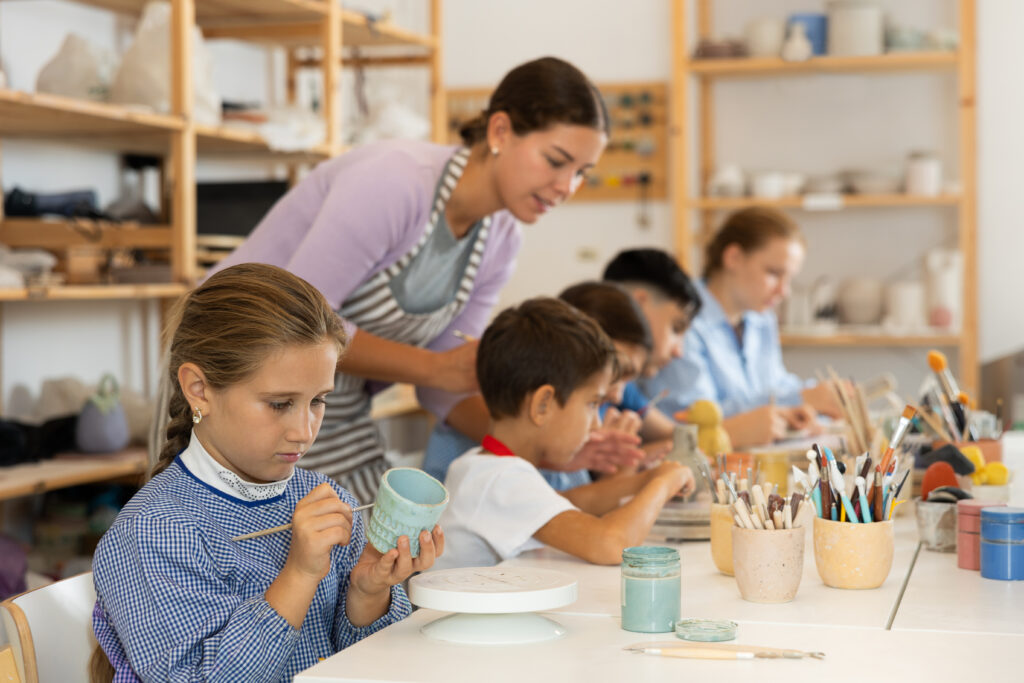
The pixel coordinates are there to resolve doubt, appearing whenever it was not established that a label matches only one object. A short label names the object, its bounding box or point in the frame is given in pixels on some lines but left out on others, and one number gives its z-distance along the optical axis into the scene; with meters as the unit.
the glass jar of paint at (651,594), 2.64
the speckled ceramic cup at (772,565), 2.78
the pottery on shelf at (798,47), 7.23
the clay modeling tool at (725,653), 2.54
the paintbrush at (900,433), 2.90
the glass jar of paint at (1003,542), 2.88
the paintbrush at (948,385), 3.60
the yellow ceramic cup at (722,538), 2.94
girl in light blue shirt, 4.93
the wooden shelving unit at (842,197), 7.16
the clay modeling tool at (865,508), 2.87
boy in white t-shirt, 3.05
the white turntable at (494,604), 2.59
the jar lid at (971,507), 2.97
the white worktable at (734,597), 2.72
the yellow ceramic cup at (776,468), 3.49
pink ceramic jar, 2.96
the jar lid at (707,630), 2.60
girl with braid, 2.60
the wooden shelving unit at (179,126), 4.61
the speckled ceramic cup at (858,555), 2.85
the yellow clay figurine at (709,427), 3.75
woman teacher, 3.44
